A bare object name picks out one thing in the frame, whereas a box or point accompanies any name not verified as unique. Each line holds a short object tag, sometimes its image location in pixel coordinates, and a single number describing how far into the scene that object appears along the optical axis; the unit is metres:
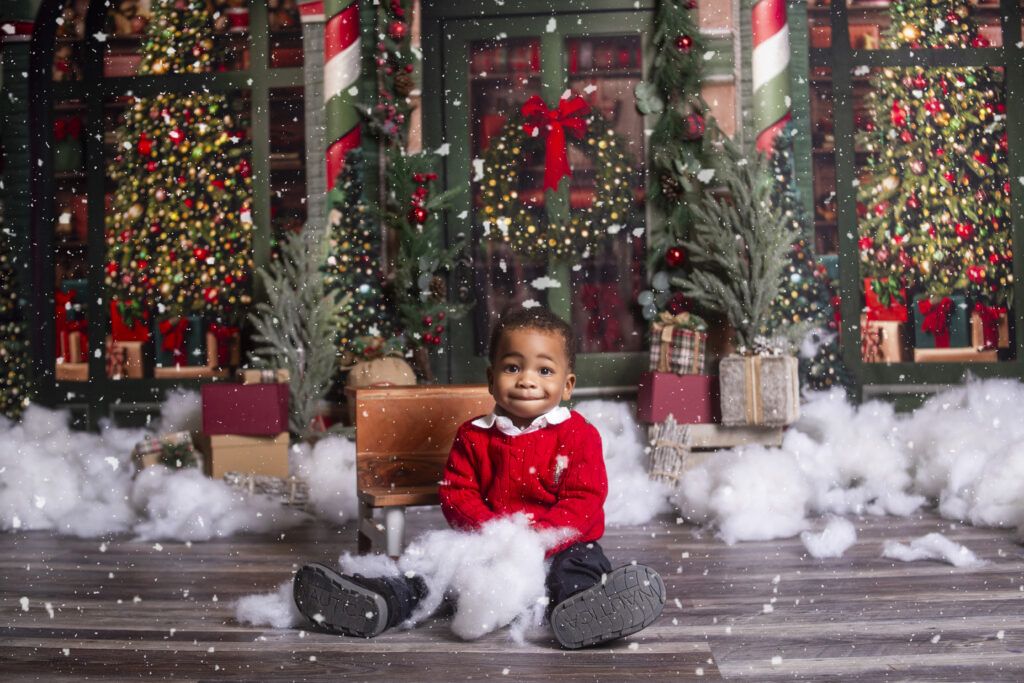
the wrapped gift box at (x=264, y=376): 4.67
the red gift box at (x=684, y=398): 4.79
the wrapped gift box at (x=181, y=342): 5.77
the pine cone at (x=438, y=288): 5.30
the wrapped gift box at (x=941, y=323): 5.63
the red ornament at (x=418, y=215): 5.27
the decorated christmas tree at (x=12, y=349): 5.57
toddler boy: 2.49
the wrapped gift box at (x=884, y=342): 5.64
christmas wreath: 5.60
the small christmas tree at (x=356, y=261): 5.43
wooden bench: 3.07
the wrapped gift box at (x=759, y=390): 4.59
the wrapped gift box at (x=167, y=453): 4.55
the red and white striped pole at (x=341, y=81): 5.57
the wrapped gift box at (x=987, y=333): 5.63
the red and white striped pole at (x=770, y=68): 5.40
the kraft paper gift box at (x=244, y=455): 4.54
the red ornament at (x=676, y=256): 5.30
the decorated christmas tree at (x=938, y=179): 5.61
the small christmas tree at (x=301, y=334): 4.96
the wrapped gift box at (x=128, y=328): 5.79
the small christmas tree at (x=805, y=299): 5.21
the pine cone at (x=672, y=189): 5.38
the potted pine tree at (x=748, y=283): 4.61
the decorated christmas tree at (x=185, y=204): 5.73
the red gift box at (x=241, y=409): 4.54
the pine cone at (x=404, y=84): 5.42
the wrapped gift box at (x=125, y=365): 5.82
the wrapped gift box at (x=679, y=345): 4.83
